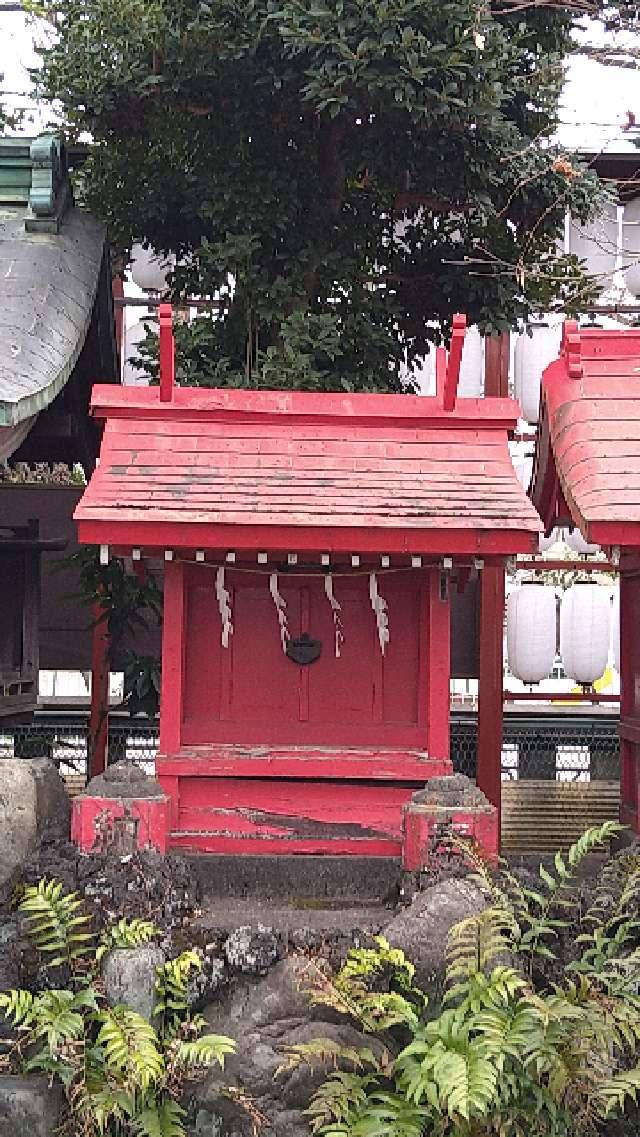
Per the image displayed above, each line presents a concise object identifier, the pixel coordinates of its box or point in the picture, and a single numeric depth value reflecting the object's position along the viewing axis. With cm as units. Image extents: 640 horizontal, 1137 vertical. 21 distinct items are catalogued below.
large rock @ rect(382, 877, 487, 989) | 693
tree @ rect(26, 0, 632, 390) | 967
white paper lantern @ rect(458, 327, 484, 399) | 1288
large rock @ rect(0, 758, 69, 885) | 785
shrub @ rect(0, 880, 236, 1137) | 626
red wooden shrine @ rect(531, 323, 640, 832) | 770
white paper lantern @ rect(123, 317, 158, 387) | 1301
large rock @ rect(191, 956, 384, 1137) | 631
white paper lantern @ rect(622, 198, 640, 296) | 1302
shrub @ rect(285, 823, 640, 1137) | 611
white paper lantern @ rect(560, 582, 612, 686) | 1205
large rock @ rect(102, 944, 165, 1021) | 671
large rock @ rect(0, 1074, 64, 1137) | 628
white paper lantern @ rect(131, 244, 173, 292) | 1332
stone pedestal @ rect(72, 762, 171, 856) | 772
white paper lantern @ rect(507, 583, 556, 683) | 1225
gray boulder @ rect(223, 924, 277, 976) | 691
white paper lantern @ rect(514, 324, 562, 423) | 1241
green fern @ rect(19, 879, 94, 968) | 686
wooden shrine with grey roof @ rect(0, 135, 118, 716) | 948
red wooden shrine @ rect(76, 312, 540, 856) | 783
